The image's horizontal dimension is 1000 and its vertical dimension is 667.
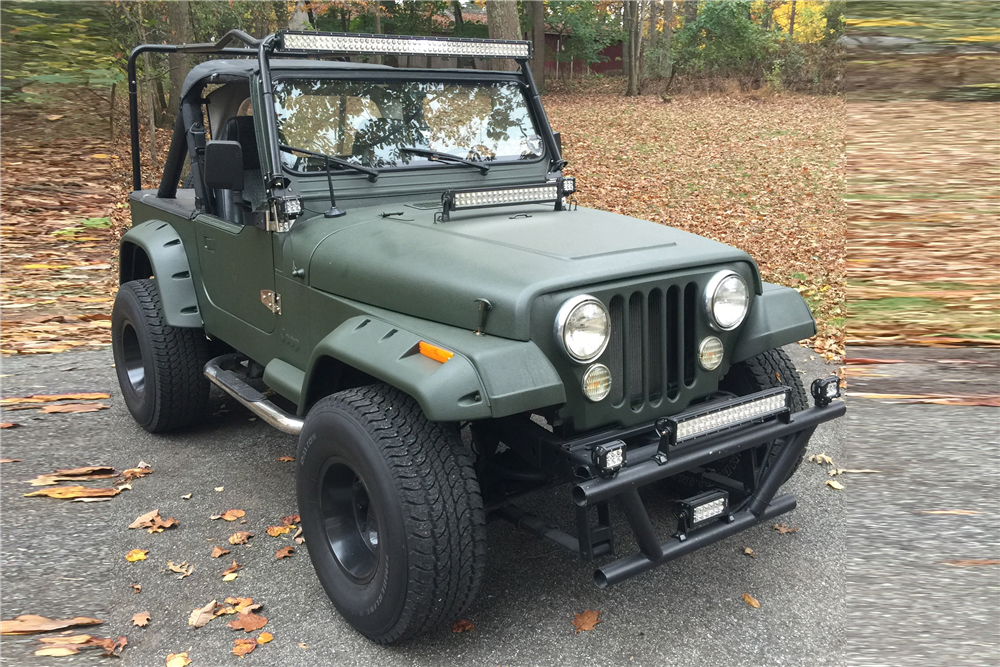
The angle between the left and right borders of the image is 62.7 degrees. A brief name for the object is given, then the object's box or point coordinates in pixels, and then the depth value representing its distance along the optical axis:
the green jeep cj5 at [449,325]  2.76
